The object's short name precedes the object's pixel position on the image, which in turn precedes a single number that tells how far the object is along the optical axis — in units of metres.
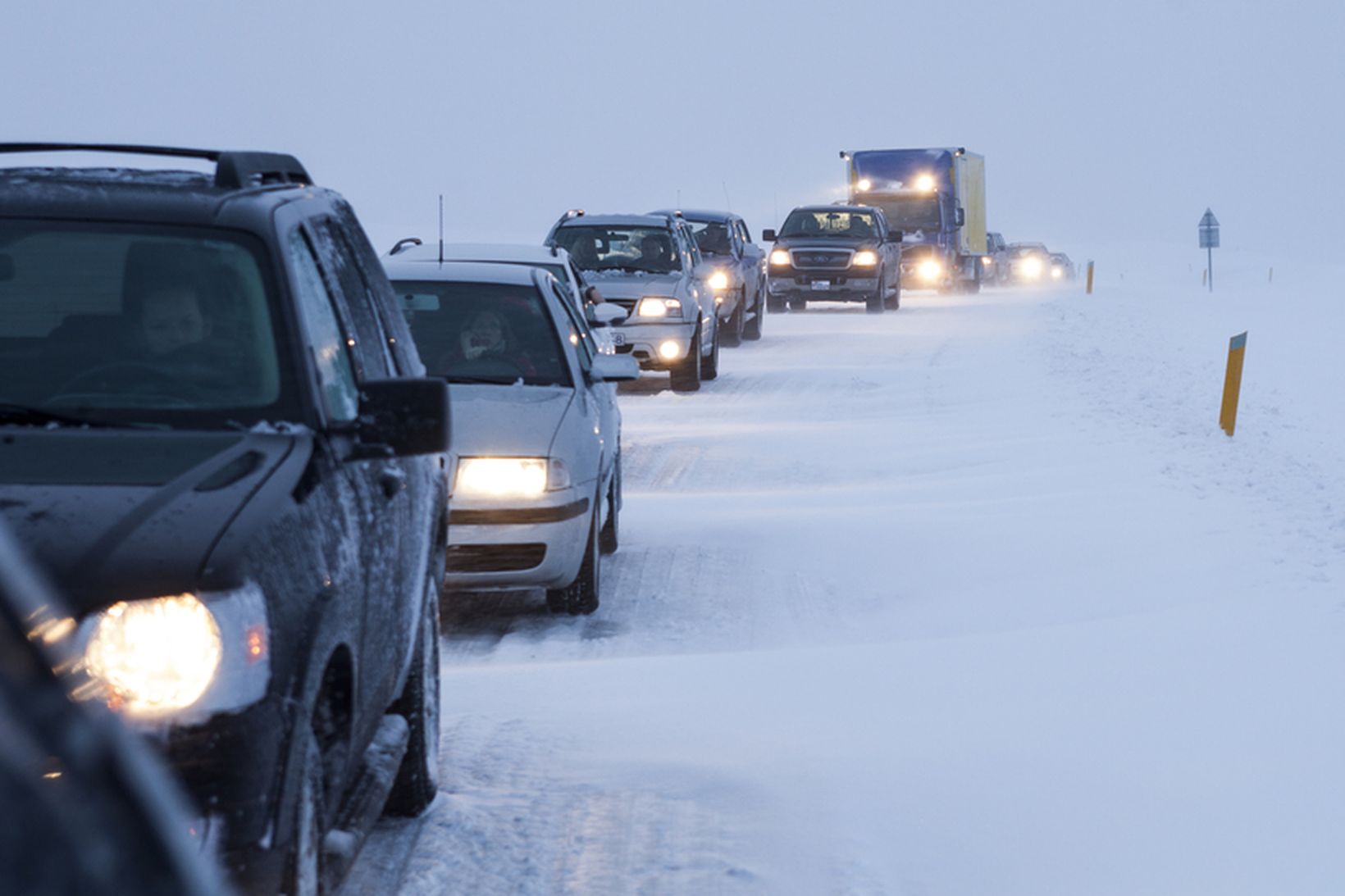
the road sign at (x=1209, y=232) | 48.50
